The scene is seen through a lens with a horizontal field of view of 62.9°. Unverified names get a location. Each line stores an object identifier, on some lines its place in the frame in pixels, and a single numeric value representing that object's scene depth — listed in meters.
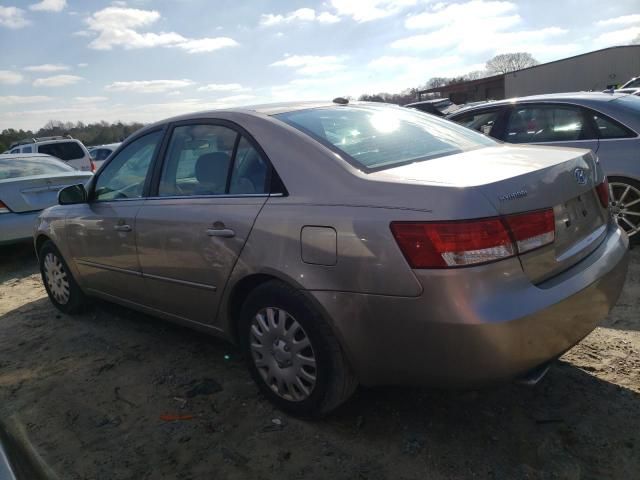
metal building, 45.25
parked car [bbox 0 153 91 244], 6.50
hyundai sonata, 2.03
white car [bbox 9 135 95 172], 15.33
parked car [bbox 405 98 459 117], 19.19
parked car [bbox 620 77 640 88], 20.52
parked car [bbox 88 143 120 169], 19.44
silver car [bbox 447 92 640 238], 4.85
